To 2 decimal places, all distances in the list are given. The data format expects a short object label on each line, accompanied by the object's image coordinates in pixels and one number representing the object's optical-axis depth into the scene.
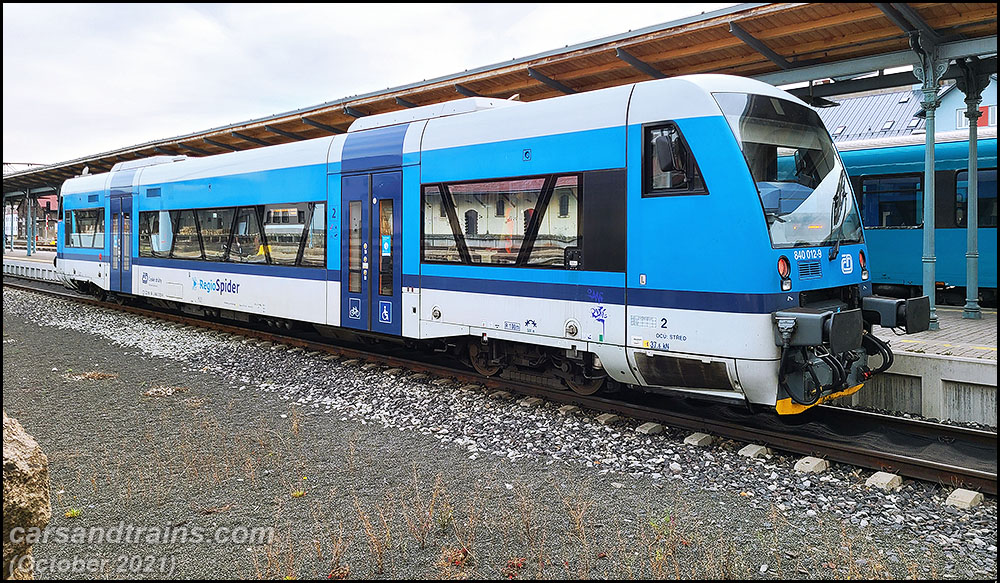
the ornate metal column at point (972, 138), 10.98
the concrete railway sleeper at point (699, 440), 6.67
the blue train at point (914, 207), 13.61
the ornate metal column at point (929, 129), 9.67
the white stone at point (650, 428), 7.02
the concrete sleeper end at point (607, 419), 7.37
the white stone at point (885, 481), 5.62
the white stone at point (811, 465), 5.96
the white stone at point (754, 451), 6.33
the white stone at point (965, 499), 5.26
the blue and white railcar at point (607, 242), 6.31
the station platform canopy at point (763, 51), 8.86
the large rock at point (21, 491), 2.99
